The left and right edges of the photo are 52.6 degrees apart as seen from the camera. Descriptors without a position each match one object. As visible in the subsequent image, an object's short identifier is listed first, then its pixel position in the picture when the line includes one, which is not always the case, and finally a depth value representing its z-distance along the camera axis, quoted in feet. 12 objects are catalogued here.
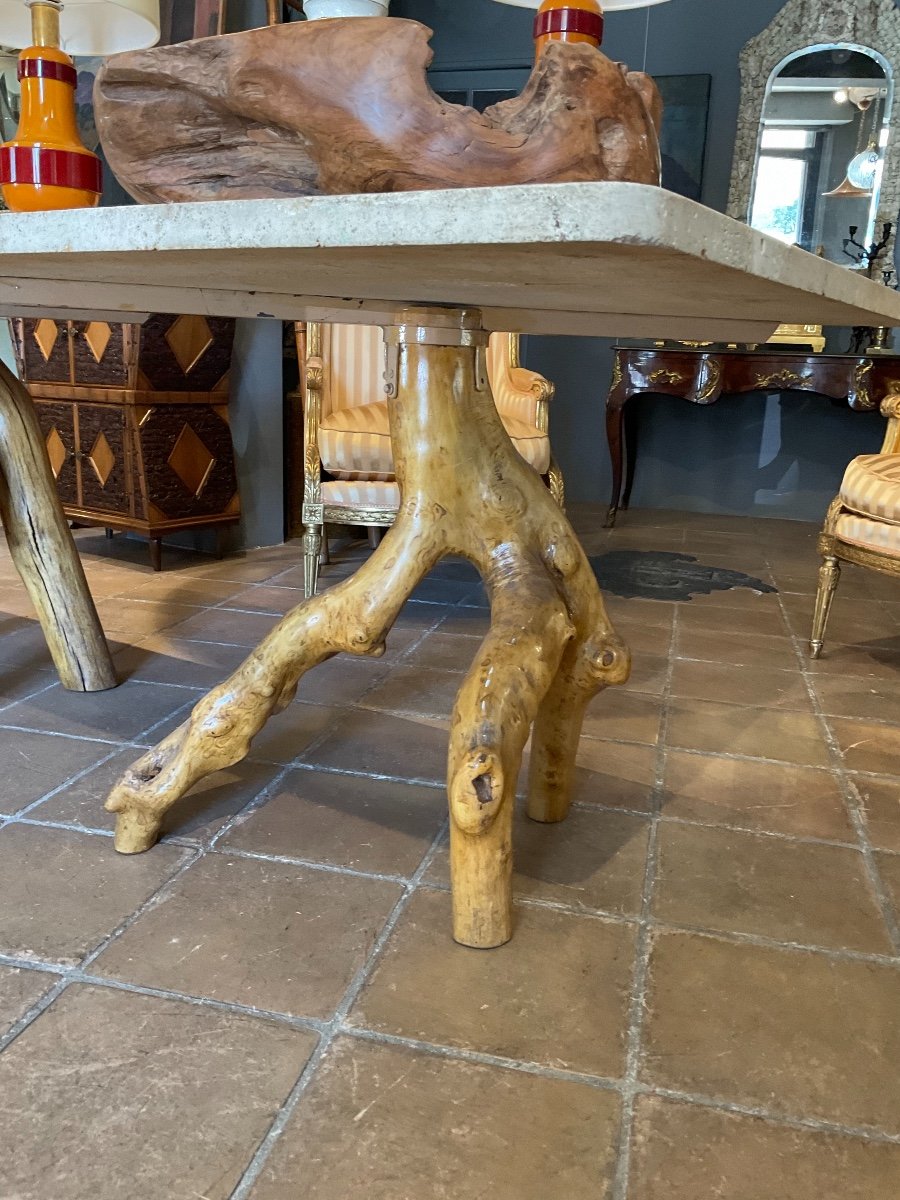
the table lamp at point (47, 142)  4.03
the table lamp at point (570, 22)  3.83
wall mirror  13.70
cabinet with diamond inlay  9.48
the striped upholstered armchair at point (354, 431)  8.21
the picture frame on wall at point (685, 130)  14.30
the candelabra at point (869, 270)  12.88
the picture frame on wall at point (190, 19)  9.95
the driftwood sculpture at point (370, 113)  2.77
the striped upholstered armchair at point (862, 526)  6.81
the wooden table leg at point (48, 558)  6.05
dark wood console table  11.98
